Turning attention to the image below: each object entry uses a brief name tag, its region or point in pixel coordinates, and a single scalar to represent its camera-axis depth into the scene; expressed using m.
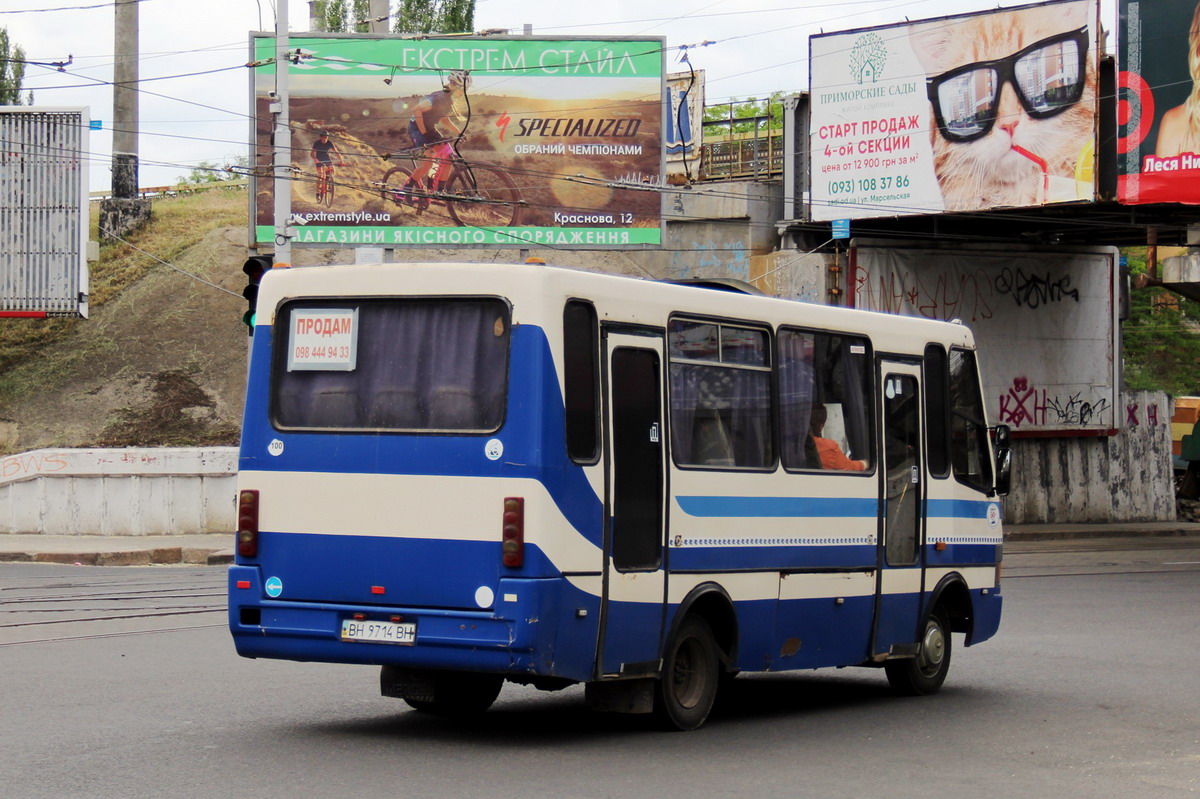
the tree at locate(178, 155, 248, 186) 55.16
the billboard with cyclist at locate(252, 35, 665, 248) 30.41
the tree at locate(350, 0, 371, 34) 49.34
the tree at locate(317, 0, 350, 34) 49.53
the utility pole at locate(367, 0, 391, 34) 35.97
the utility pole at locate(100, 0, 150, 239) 40.19
